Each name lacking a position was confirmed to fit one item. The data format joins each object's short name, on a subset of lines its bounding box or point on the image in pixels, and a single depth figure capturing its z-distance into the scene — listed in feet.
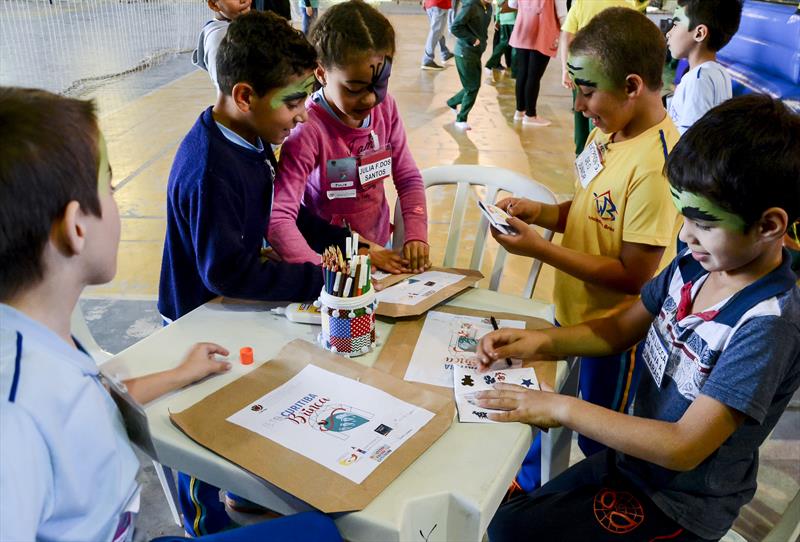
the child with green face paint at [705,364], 3.12
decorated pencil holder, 3.71
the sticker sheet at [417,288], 4.50
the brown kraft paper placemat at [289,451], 2.78
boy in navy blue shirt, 4.12
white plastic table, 2.74
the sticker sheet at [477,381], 3.38
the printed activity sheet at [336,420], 2.99
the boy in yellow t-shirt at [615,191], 4.56
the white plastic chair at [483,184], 5.97
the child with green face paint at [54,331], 2.10
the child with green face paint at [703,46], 7.71
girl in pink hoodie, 4.90
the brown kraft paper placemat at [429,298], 4.29
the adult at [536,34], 16.30
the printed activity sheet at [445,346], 3.71
